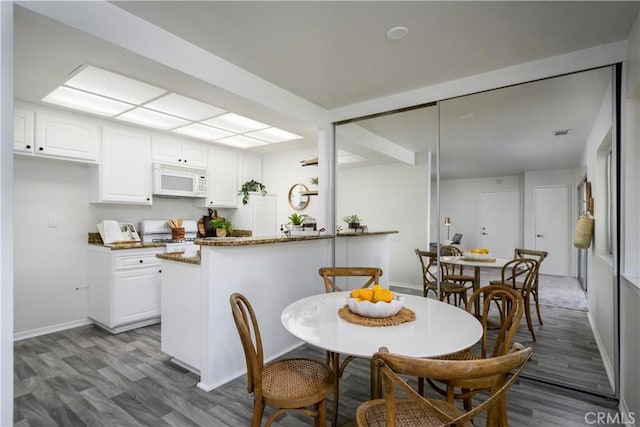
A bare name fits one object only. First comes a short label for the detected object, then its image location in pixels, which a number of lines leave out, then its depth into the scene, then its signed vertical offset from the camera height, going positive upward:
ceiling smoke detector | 2.01 +1.18
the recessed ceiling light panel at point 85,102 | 2.97 +1.14
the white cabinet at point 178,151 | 4.08 +0.87
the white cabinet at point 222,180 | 4.73 +0.54
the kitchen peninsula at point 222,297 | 2.30 -0.68
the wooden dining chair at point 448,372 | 0.89 -0.45
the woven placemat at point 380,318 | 1.50 -0.52
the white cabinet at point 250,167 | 5.18 +0.80
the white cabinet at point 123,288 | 3.37 -0.81
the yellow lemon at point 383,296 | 1.59 -0.41
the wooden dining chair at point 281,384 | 1.43 -0.82
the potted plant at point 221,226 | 4.62 -0.17
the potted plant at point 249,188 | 4.99 +0.43
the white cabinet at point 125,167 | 3.60 +0.57
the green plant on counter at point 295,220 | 3.36 -0.06
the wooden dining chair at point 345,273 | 2.39 -0.45
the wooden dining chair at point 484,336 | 1.52 -0.63
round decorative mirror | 4.89 +0.28
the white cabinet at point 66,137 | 3.19 +0.82
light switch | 3.44 -0.07
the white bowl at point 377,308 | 1.56 -0.47
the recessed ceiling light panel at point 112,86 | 2.58 +1.14
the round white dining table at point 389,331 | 1.25 -0.53
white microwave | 4.02 +0.46
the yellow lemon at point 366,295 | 1.61 -0.41
